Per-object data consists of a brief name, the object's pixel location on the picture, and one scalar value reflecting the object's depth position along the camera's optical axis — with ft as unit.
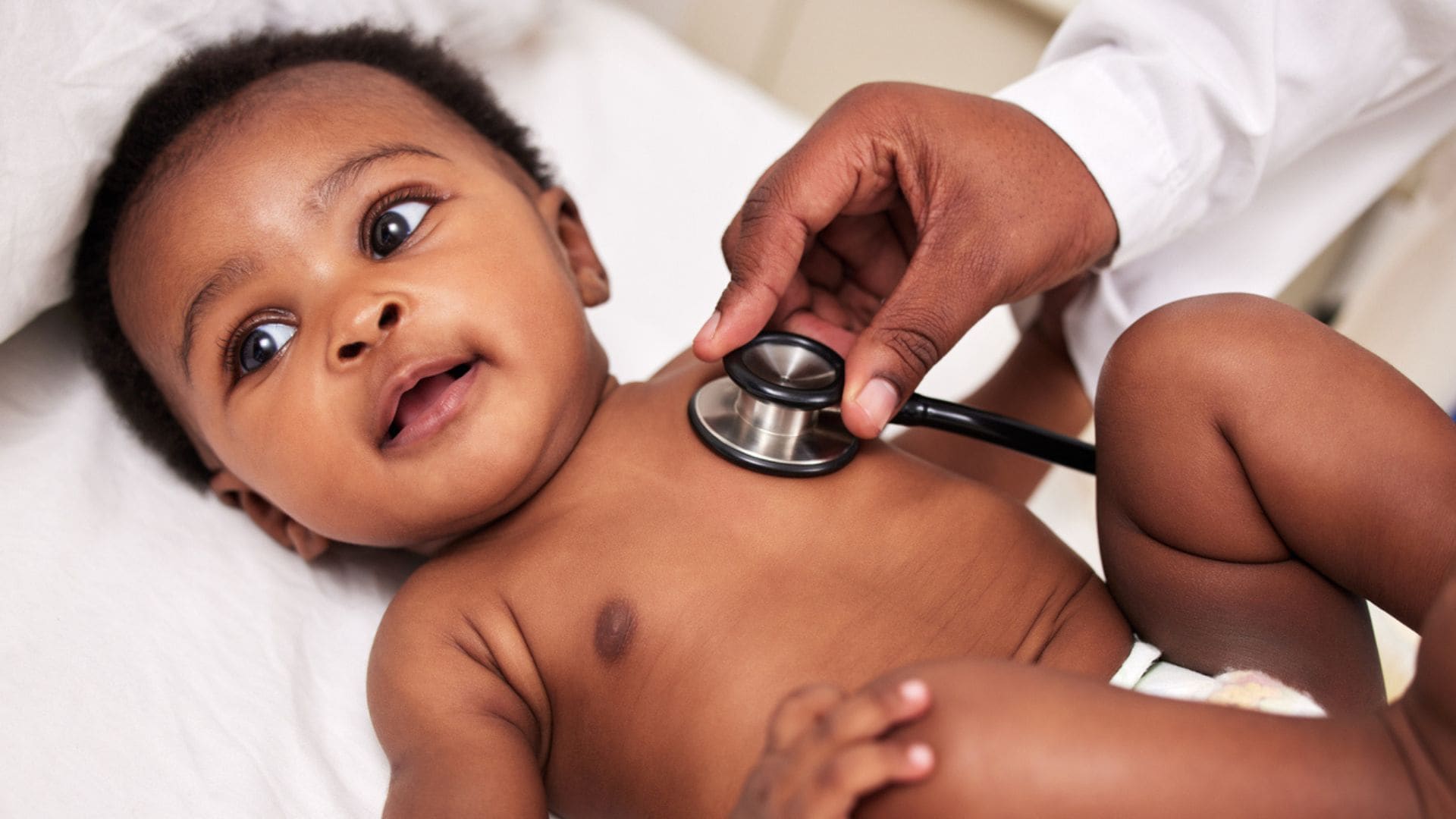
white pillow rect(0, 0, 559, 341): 1.76
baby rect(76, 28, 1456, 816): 1.62
